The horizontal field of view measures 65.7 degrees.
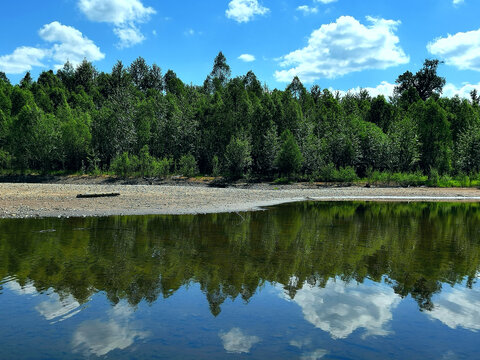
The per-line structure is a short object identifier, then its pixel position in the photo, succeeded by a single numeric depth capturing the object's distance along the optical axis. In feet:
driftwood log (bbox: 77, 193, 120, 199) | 127.42
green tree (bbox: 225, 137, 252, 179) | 232.94
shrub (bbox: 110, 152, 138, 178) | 240.53
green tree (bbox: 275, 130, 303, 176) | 229.04
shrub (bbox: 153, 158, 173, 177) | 238.89
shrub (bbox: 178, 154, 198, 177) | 240.53
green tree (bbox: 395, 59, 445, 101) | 415.23
